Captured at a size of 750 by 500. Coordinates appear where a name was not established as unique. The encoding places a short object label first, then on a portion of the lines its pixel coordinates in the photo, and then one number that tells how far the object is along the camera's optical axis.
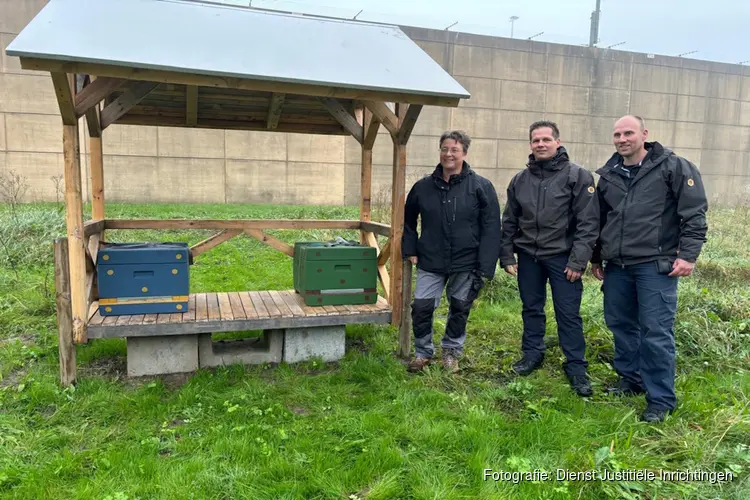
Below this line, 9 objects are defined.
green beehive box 4.84
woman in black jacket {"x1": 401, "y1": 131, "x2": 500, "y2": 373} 4.46
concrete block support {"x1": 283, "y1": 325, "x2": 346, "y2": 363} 4.79
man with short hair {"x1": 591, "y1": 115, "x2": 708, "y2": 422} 3.51
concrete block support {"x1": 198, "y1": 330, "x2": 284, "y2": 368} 4.60
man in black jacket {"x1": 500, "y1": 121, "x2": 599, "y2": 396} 4.07
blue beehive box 4.23
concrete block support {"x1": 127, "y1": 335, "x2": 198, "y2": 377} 4.34
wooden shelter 3.60
